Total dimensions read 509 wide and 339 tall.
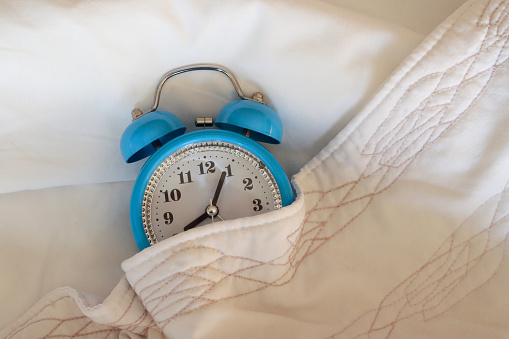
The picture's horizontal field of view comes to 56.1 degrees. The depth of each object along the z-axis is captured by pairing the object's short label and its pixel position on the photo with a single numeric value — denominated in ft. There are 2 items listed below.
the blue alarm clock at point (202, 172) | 1.93
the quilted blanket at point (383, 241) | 1.79
